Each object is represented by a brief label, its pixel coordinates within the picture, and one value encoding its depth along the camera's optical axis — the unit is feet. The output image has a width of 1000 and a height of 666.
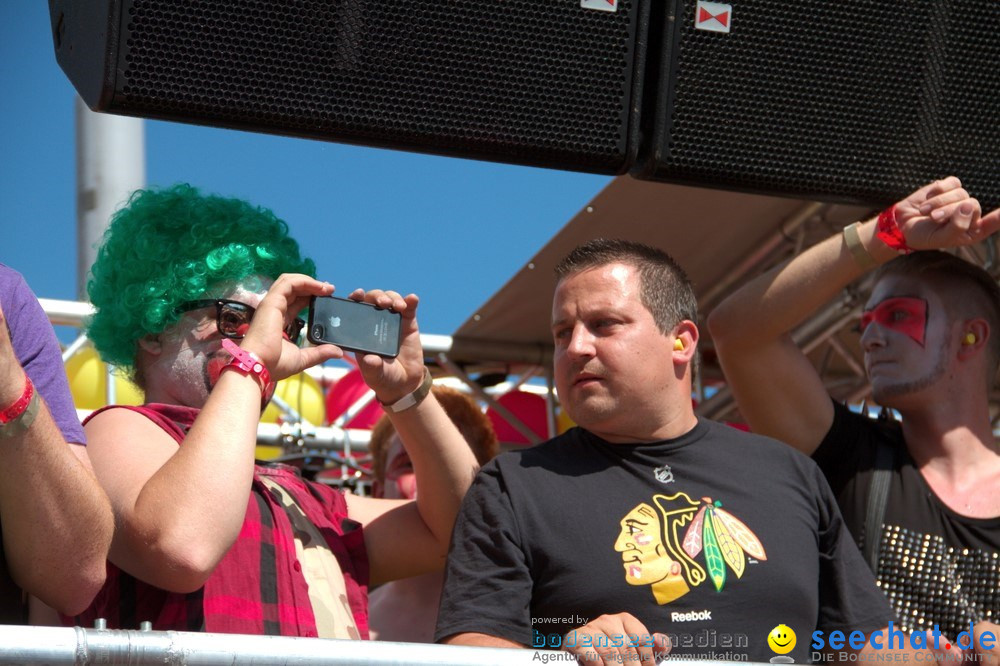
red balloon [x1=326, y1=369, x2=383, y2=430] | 19.63
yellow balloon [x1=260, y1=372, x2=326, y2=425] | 19.34
